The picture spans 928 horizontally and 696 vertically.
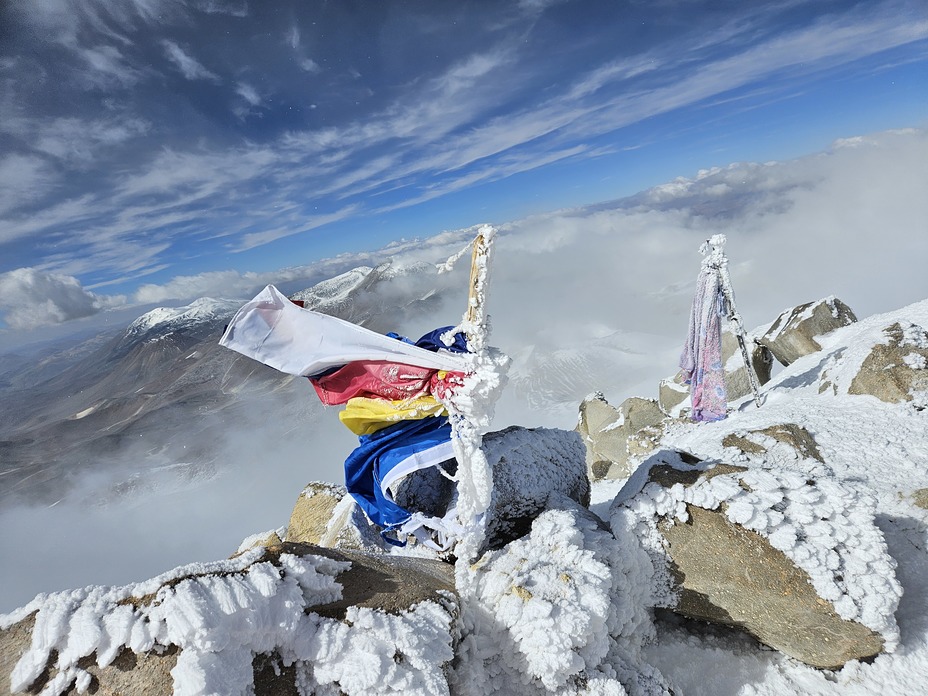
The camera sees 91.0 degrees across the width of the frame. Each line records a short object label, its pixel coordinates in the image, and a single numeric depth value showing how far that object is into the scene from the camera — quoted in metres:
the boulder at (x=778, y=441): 5.77
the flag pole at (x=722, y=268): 10.27
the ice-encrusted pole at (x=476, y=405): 3.76
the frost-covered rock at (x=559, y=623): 3.12
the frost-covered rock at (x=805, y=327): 12.82
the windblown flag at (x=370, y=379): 4.46
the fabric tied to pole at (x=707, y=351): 10.54
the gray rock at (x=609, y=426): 14.02
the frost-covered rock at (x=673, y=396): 14.83
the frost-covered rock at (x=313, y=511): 6.42
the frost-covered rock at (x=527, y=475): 4.79
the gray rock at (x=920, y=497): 4.72
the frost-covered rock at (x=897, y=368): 7.00
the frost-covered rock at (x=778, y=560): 3.49
